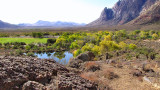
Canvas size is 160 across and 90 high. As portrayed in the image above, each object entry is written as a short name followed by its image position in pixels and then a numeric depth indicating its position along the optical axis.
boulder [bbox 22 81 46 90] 6.31
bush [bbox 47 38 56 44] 60.22
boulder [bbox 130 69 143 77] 13.46
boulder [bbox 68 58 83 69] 16.36
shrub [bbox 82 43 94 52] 30.17
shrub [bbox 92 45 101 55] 29.52
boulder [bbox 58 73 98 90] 6.55
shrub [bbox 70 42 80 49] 45.08
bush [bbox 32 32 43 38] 79.12
